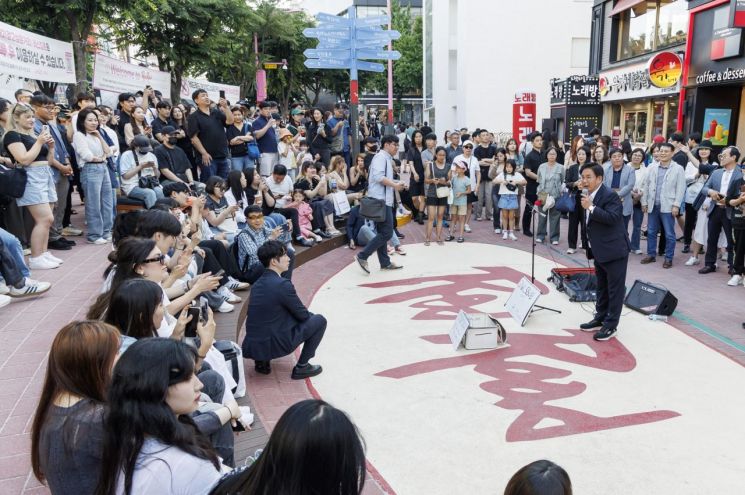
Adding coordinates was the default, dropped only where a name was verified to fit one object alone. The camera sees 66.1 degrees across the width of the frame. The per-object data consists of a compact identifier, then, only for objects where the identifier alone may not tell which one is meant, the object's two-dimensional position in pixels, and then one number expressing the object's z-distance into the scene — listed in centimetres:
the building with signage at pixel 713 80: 1347
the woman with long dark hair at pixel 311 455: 166
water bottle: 666
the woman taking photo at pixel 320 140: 1238
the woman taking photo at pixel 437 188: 1012
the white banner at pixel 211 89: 1884
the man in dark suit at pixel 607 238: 598
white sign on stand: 640
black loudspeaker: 666
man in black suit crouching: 499
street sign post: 1111
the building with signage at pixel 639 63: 1568
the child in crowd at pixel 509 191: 1076
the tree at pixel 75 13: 1155
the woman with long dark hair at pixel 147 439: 203
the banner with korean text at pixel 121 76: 1197
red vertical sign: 1546
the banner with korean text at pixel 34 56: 870
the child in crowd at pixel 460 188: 1030
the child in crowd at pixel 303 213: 932
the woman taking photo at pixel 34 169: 574
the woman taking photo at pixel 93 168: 702
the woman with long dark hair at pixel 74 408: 220
